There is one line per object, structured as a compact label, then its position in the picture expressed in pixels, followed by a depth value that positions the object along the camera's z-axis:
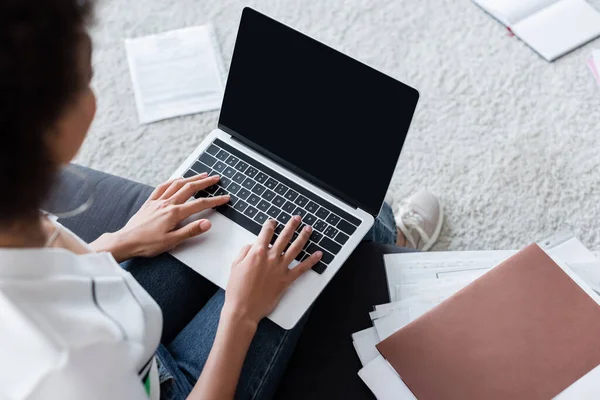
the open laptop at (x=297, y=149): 0.86
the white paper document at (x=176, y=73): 1.62
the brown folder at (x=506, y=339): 0.80
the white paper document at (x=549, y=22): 1.59
